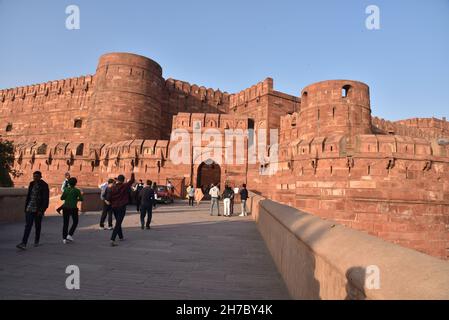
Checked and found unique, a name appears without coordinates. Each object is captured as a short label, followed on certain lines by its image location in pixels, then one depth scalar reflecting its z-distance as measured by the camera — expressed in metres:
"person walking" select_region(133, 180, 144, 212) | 12.89
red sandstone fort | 14.04
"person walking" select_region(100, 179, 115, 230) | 7.53
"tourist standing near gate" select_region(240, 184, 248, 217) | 11.37
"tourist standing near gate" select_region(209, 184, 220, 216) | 11.39
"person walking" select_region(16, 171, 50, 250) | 5.09
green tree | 15.64
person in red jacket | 5.88
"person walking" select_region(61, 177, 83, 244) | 5.59
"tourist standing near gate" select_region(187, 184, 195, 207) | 15.48
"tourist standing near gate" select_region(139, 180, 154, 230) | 7.47
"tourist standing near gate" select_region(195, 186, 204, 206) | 17.30
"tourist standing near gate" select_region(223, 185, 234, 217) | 11.42
